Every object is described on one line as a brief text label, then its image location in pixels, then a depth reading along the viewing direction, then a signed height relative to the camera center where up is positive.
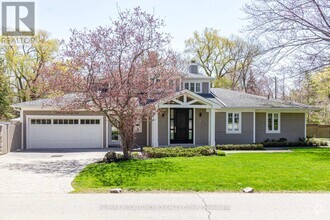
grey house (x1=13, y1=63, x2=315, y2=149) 19.14 -0.91
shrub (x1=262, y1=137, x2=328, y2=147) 20.34 -2.15
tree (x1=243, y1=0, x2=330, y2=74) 14.90 +4.05
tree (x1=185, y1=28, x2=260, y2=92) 39.84 +7.10
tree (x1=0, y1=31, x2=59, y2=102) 32.25 +5.57
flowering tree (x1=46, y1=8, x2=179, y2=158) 13.24 +1.72
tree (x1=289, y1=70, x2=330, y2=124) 32.82 +1.44
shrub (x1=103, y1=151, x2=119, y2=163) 13.56 -2.08
